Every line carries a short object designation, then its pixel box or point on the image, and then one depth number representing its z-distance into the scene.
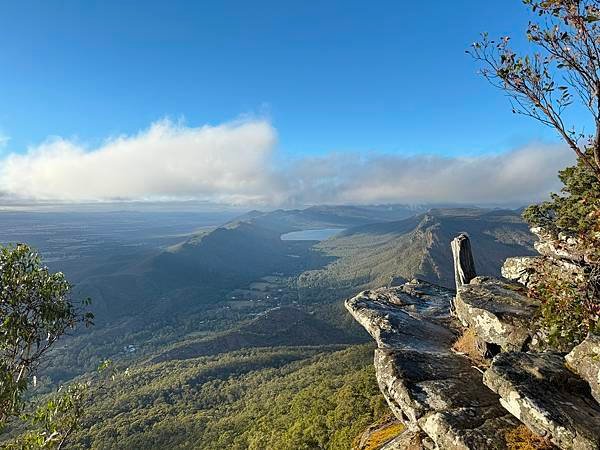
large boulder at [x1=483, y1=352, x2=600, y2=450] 11.55
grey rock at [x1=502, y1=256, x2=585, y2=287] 18.19
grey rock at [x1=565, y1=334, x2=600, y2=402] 12.66
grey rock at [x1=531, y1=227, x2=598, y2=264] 15.82
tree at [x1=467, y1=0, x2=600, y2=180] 11.91
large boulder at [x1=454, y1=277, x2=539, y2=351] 18.30
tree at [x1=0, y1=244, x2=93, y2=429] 18.48
